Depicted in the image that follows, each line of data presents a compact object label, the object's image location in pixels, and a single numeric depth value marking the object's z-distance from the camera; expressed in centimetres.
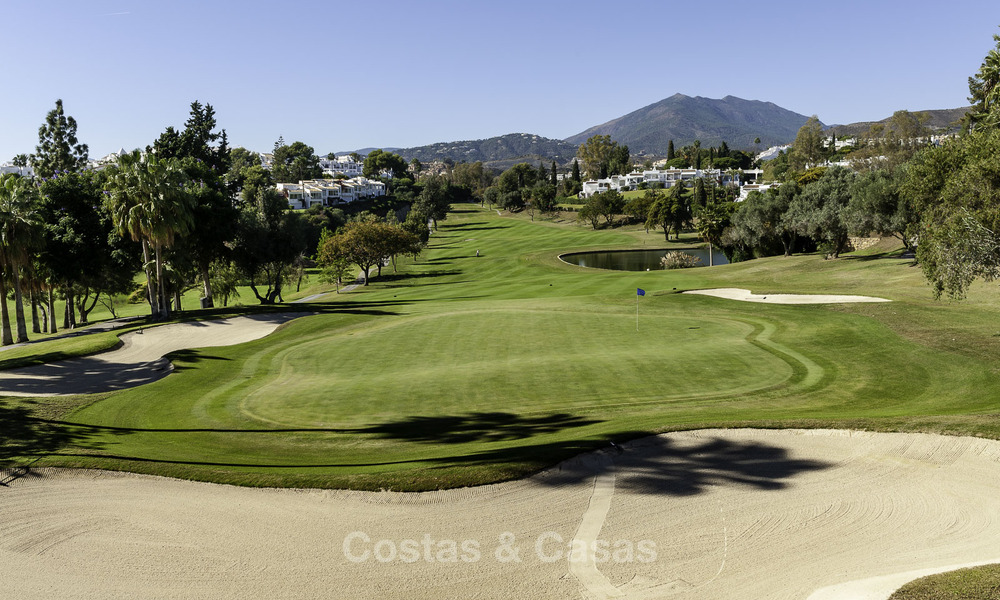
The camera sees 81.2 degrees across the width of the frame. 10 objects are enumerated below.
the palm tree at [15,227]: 3759
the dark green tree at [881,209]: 5056
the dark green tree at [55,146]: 7512
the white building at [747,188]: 15938
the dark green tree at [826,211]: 5853
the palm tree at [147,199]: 3953
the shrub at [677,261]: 8450
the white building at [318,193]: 17050
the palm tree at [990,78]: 2767
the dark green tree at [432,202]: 15362
